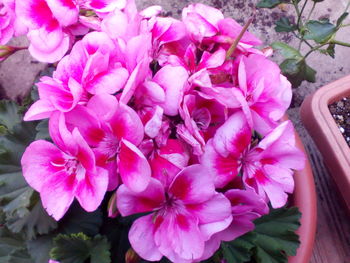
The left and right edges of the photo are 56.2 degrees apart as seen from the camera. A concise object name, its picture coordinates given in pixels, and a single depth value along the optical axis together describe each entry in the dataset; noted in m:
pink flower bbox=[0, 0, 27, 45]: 0.18
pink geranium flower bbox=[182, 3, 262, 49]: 0.16
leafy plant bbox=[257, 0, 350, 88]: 0.27
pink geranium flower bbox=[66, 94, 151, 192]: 0.13
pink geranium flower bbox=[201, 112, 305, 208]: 0.14
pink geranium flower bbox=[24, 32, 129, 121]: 0.13
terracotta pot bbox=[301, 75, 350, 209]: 0.28
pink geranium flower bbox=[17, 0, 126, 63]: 0.16
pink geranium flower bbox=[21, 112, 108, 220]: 0.13
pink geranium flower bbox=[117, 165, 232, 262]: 0.14
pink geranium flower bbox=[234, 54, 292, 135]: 0.15
